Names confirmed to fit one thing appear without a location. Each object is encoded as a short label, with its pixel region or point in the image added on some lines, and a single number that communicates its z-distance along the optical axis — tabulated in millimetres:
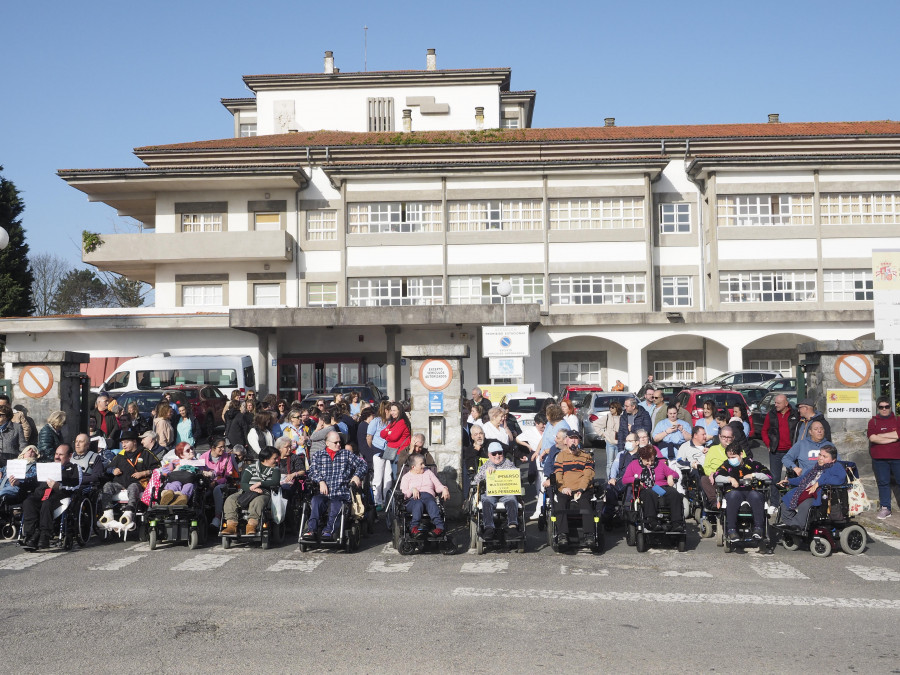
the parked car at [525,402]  23594
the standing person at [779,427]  13703
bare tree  75812
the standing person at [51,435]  14016
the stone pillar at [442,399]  13758
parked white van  28500
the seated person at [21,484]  12164
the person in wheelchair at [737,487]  10898
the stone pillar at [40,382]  16594
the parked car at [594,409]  23125
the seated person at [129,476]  12219
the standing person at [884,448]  12805
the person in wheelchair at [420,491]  11102
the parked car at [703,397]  21234
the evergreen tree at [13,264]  45344
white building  36562
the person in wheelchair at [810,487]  10711
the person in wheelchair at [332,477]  11156
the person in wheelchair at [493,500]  11141
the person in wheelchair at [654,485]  11086
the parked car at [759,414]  21891
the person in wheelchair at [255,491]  11445
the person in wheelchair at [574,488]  10969
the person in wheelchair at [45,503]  11438
